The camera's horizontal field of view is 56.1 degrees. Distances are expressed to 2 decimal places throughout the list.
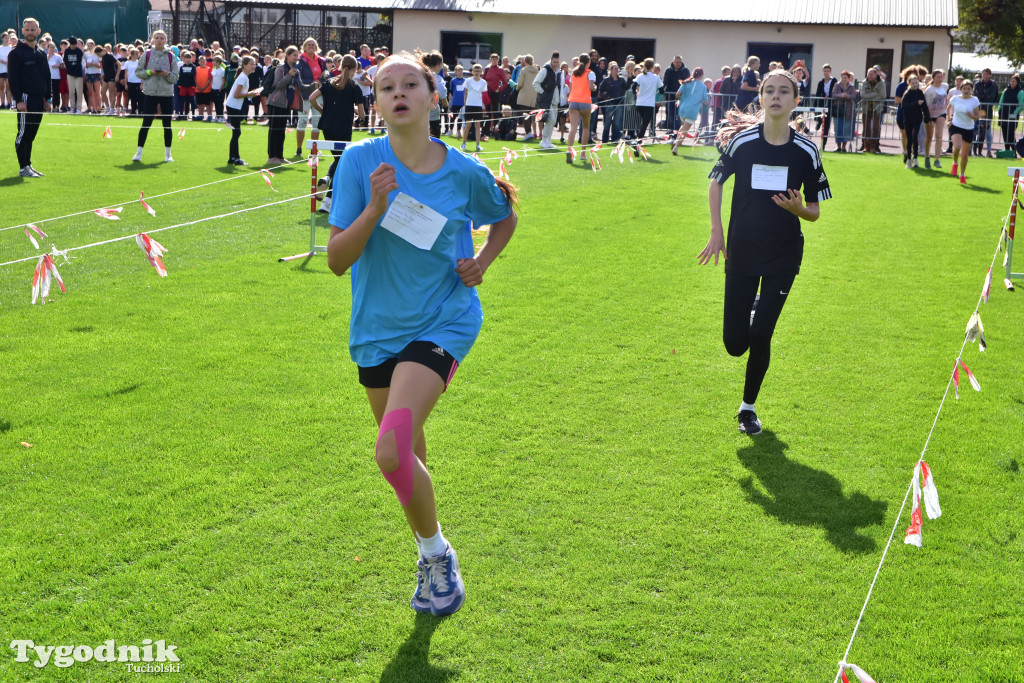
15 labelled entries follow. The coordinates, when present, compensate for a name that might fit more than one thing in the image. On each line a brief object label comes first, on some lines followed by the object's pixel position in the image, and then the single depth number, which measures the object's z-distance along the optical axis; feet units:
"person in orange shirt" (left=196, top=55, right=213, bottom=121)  87.30
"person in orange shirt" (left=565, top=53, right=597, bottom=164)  66.64
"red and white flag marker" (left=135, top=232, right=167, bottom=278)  26.99
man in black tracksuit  48.83
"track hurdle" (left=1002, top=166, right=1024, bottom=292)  32.42
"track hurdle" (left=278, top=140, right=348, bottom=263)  33.88
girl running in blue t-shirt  11.93
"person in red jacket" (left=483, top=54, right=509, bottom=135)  83.87
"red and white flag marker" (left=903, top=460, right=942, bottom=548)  11.44
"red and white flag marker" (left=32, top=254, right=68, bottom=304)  26.27
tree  156.97
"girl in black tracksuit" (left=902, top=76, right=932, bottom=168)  66.03
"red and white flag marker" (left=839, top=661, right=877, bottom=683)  9.13
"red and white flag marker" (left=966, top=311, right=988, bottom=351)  18.29
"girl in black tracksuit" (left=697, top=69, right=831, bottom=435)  19.36
